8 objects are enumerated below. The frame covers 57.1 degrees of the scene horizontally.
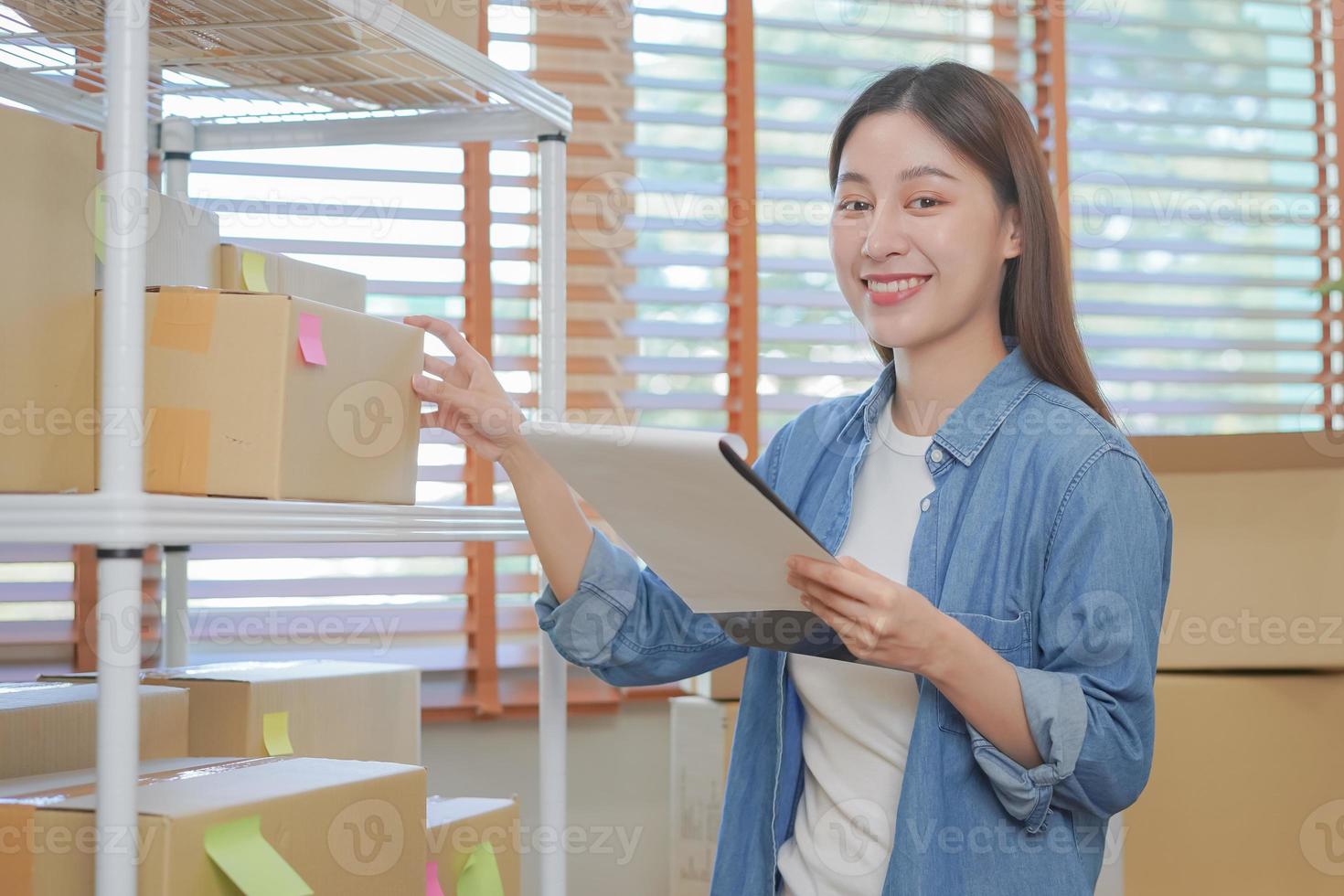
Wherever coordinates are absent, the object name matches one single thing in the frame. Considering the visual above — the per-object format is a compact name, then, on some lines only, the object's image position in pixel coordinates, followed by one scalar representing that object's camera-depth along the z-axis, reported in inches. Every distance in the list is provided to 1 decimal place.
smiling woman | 42.5
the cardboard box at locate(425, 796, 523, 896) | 55.1
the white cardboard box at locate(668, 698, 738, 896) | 75.1
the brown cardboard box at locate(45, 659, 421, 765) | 53.1
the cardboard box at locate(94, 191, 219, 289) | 49.1
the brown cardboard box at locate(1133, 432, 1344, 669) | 68.7
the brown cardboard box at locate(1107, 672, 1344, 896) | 68.2
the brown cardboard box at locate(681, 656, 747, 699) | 75.2
